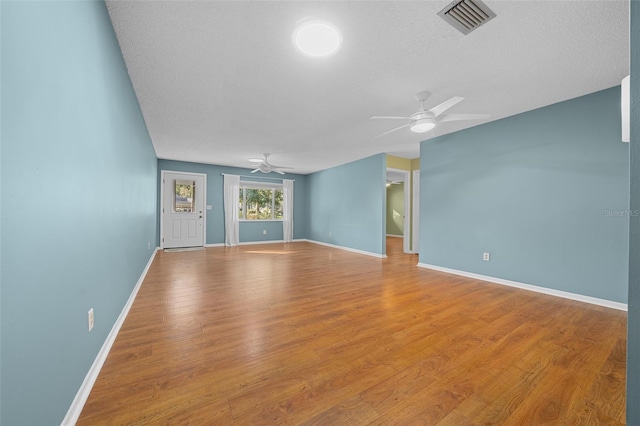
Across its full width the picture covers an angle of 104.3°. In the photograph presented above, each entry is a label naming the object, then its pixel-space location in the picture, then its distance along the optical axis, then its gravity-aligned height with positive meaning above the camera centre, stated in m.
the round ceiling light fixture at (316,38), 1.78 +1.32
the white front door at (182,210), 6.52 +0.07
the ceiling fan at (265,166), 5.91 +1.12
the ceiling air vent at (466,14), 1.62 +1.35
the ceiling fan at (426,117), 2.73 +1.08
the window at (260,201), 7.72 +0.36
